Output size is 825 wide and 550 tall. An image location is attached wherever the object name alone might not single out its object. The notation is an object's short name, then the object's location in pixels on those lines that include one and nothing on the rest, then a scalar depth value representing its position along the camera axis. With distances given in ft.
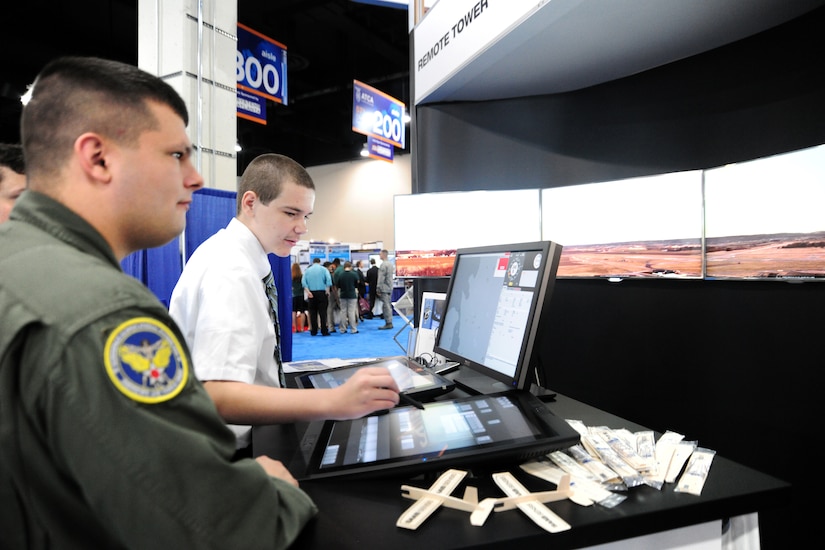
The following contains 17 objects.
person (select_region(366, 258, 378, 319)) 35.88
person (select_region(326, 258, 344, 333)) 31.26
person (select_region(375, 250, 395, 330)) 33.08
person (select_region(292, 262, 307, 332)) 29.91
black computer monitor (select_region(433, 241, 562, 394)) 3.22
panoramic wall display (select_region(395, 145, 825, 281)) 6.49
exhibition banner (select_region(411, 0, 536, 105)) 7.30
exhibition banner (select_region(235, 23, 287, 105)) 16.02
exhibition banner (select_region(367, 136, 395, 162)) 23.95
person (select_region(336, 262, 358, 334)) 29.14
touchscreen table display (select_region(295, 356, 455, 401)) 3.78
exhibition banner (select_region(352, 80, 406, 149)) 20.94
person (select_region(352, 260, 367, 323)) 35.29
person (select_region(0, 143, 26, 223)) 5.46
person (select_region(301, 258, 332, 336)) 28.04
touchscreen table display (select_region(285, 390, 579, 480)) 2.46
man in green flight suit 1.39
